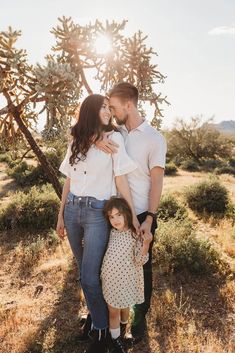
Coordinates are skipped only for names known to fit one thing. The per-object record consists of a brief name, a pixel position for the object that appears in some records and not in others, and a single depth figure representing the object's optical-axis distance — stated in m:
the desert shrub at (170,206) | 9.88
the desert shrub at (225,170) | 23.16
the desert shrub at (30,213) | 9.13
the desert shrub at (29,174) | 16.38
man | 3.73
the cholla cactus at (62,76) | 4.77
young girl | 3.54
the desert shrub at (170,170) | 21.58
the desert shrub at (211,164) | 24.99
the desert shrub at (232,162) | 27.41
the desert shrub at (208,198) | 10.75
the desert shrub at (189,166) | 24.30
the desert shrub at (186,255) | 6.13
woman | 3.50
